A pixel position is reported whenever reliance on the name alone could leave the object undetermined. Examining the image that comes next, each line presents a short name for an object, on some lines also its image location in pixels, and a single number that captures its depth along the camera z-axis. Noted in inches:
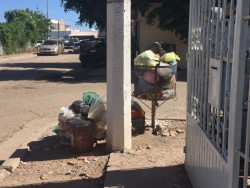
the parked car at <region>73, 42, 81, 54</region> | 2079.2
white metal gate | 112.1
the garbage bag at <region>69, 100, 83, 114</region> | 285.5
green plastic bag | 292.7
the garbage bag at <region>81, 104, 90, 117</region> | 282.2
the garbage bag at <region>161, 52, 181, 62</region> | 287.8
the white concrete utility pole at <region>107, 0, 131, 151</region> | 242.4
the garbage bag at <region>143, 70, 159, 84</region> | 281.6
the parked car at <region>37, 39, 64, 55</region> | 1772.9
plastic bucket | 251.6
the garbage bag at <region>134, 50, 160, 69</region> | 280.2
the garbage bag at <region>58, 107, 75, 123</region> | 267.9
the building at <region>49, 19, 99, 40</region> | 4478.8
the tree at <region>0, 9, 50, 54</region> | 1855.3
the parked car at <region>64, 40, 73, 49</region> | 2566.9
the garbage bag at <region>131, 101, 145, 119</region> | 287.7
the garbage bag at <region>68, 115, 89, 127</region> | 253.0
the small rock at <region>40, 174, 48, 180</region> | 217.6
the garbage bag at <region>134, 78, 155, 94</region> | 284.5
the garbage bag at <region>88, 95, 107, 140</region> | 269.1
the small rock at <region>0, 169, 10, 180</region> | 221.4
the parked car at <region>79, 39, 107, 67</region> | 1031.6
